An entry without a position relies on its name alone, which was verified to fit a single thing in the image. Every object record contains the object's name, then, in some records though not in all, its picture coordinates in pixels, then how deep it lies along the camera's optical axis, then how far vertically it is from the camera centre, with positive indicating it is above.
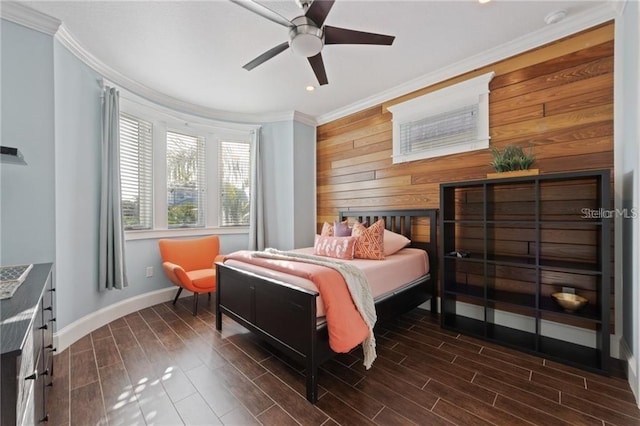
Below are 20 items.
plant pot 2.35 +0.33
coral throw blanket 1.84 -0.66
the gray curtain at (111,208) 2.88 +0.04
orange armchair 3.17 -0.68
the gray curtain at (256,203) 4.37 +0.12
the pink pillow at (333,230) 3.38 -0.26
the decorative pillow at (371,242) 2.88 -0.35
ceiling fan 1.69 +1.27
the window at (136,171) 3.40 +0.53
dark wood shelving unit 2.14 -0.46
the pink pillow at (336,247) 2.91 -0.41
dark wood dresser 0.77 -0.52
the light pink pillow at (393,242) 3.12 -0.38
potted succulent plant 2.44 +0.45
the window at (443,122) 2.95 +1.08
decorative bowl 2.15 -0.74
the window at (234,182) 4.46 +0.50
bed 1.81 -0.81
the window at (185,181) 3.93 +0.47
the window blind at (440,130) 3.04 +0.98
